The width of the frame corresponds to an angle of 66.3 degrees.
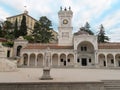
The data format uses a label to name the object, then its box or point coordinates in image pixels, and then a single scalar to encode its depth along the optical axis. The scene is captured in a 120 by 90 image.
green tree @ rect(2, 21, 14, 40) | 32.78
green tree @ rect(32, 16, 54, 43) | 31.12
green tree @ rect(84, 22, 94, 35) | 41.58
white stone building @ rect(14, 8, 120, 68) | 21.91
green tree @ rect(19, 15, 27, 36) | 31.51
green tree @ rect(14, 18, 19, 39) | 31.43
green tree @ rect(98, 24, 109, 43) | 35.68
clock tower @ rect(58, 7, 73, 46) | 24.92
